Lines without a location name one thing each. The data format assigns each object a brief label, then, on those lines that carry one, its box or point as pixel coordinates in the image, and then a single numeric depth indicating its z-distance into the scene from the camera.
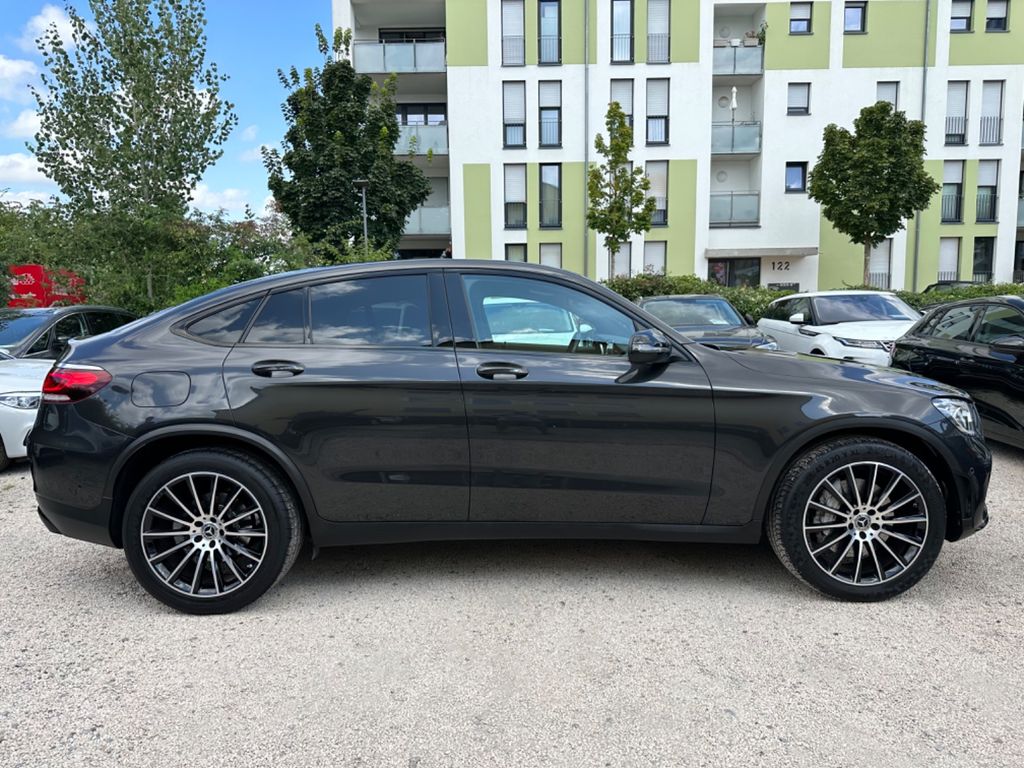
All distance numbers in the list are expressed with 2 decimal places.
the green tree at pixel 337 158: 19.19
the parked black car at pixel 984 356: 5.83
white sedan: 6.00
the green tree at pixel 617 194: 21.39
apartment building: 25.81
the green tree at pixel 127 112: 13.88
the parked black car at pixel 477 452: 3.27
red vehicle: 13.16
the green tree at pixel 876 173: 21.27
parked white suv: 9.54
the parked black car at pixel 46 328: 7.04
